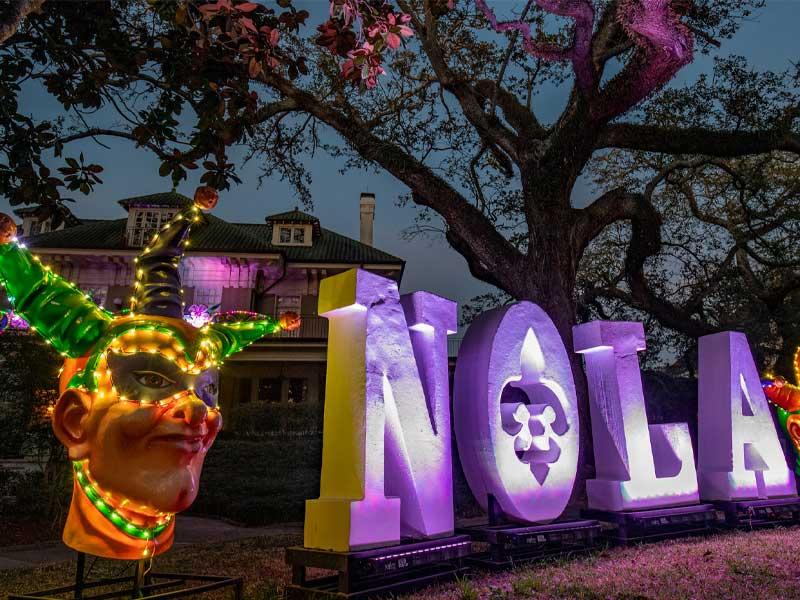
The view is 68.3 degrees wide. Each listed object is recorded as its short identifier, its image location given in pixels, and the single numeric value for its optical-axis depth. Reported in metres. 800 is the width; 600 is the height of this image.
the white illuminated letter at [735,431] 7.58
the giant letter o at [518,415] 5.61
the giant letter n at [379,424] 4.53
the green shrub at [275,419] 15.07
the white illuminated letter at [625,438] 6.67
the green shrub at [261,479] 11.87
